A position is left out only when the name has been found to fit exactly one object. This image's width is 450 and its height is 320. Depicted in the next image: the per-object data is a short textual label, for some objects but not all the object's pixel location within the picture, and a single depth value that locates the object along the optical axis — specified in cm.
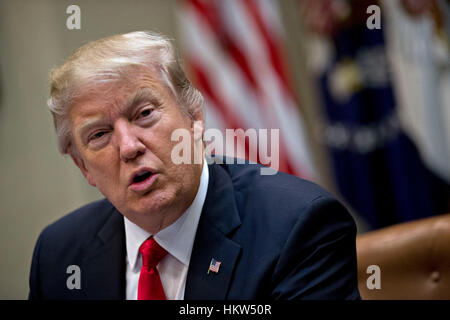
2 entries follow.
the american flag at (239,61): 404
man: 258
